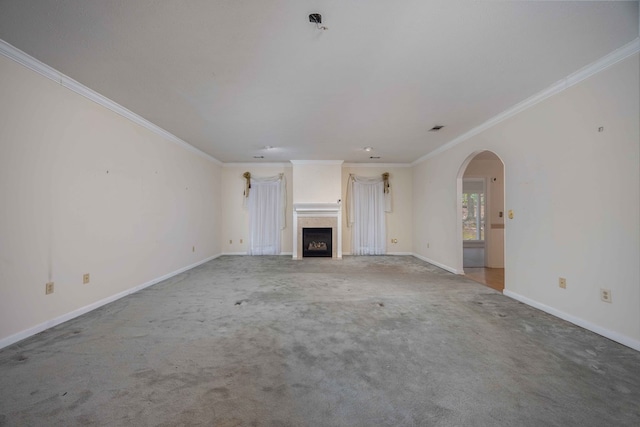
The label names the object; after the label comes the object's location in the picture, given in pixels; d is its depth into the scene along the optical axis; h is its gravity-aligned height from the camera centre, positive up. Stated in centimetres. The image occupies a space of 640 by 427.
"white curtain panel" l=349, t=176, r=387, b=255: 661 -5
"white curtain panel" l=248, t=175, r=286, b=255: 654 +12
